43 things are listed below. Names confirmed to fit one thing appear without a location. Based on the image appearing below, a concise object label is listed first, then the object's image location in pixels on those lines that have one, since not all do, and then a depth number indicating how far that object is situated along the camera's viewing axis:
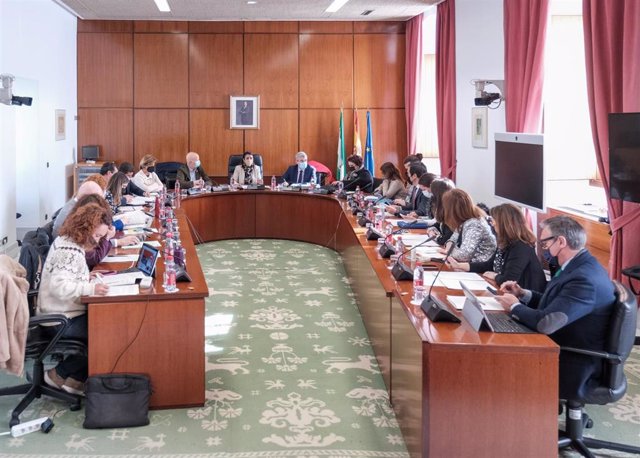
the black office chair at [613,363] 3.11
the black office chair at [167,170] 10.32
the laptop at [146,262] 4.23
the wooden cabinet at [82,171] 11.02
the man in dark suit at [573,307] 3.12
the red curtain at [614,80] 5.19
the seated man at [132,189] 8.62
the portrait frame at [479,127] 8.44
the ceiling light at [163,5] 9.71
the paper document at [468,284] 4.07
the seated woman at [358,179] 9.42
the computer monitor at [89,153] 11.47
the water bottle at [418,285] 3.73
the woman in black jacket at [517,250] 4.14
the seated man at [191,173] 9.95
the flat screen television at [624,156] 4.96
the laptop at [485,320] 3.13
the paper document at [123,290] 3.85
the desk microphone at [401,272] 4.27
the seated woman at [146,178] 8.94
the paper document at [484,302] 3.57
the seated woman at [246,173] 10.39
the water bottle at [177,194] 8.21
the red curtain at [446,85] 9.36
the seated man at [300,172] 10.45
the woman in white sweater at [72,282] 3.80
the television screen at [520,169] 5.89
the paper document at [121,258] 4.84
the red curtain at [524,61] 6.85
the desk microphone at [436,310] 3.27
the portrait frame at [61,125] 10.46
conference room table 2.94
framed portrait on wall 11.79
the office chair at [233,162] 10.74
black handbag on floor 3.66
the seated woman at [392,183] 8.39
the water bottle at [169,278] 3.98
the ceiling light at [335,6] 9.77
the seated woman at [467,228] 4.86
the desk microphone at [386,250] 5.03
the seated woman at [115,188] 7.19
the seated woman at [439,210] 5.70
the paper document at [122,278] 4.06
